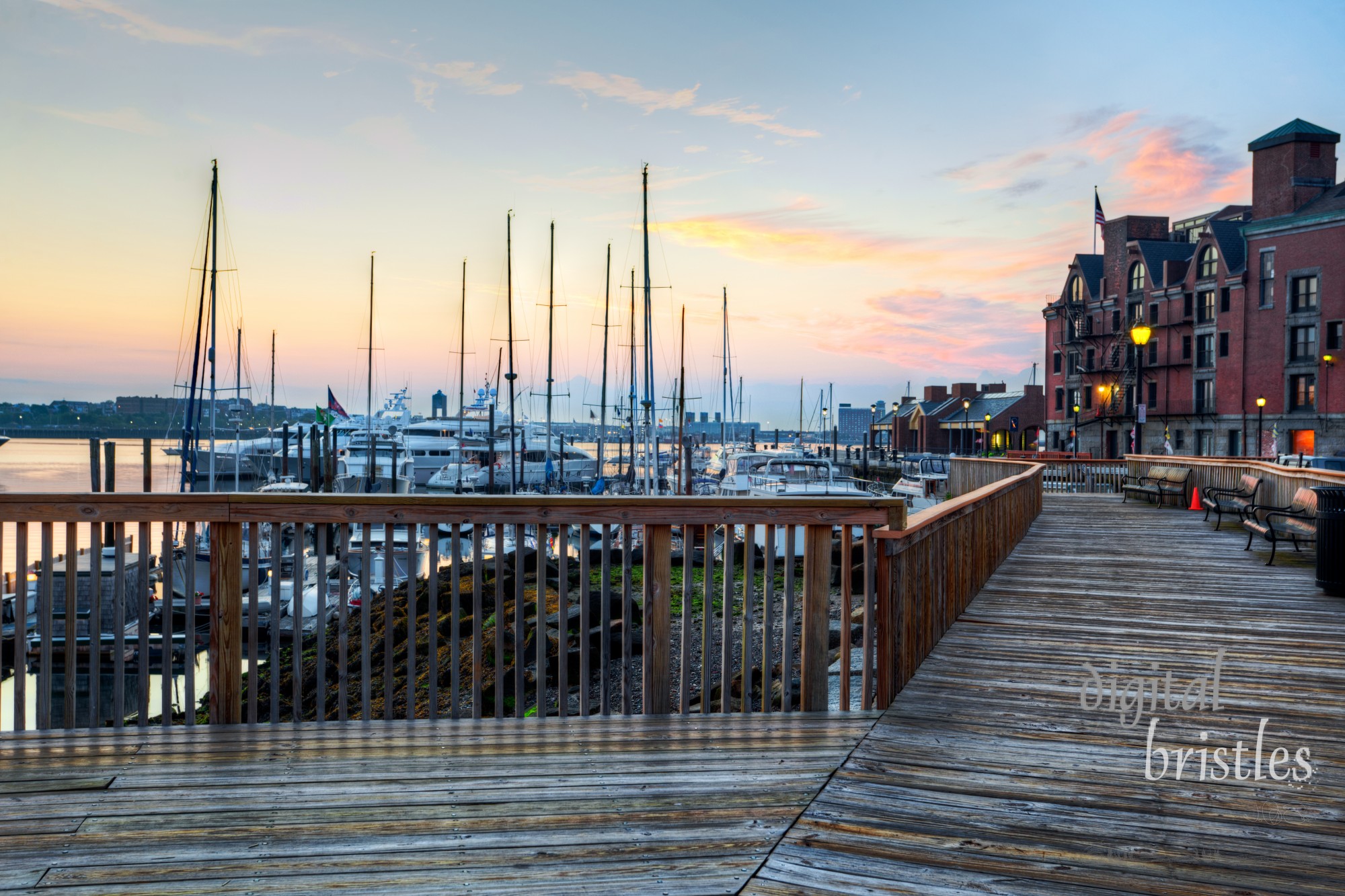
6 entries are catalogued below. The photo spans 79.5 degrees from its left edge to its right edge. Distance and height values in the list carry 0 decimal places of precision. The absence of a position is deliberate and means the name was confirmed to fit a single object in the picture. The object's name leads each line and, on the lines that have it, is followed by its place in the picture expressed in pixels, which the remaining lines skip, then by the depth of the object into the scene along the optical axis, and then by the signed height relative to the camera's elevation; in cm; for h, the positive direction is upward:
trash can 898 -119
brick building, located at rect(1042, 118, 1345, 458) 4344 +691
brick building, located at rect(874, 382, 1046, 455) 7812 +138
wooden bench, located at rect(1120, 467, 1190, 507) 2084 -134
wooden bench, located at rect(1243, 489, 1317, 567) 1102 -127
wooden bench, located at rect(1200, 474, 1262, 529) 1494 -133
